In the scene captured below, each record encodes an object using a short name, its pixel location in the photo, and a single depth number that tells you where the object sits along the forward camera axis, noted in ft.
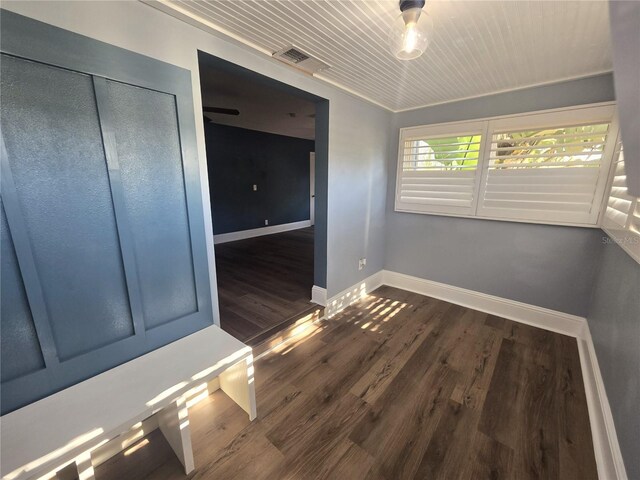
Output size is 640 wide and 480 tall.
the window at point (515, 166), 6.92
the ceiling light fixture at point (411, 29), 3.69
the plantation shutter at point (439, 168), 8.73
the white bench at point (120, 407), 3.11
